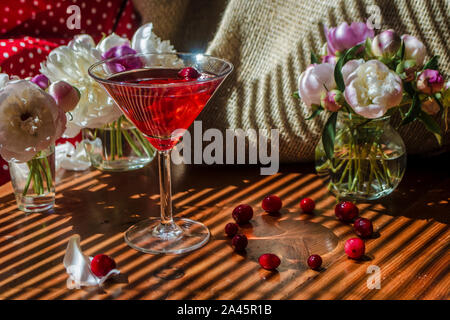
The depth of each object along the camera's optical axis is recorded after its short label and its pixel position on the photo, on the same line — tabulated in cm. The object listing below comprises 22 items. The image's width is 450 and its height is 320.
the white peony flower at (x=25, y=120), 102
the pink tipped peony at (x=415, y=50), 108
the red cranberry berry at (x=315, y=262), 94
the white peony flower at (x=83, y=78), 120
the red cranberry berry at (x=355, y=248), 97
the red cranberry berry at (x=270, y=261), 94
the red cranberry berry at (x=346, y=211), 110
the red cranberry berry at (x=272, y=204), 114
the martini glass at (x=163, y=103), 94
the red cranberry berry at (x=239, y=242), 101
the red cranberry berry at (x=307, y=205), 115
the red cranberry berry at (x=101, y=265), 93
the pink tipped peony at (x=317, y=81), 109
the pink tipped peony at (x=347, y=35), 110
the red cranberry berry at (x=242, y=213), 110
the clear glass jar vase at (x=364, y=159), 114
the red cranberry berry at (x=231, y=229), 106
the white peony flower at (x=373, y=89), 103
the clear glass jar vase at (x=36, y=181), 114
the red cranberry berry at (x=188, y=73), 103
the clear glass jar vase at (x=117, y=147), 132
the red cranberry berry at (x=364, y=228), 105
